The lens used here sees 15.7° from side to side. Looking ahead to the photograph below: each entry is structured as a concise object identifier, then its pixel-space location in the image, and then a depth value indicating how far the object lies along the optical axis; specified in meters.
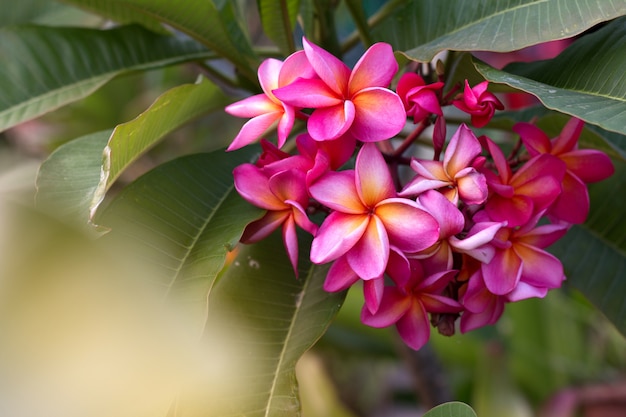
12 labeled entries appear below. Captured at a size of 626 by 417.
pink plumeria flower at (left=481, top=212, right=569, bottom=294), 1.29
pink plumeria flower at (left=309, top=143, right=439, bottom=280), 1.24
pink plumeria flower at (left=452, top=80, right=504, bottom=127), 1.27
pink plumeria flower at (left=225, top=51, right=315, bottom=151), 1.28
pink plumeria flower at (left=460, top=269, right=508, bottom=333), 1.29
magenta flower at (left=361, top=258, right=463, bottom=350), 1.28
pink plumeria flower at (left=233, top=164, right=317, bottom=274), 1.28
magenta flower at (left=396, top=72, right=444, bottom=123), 1.27
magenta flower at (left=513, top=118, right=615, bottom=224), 1.32
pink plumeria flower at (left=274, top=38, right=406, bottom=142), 1.26
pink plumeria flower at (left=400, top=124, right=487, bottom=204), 1.26
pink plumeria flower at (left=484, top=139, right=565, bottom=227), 1.28
